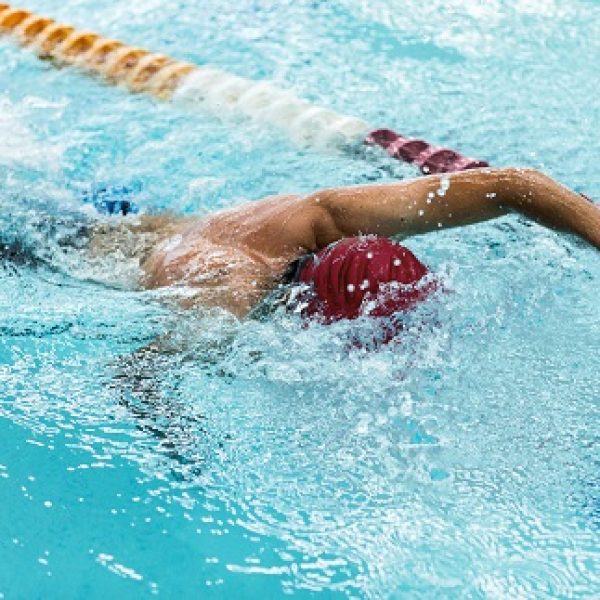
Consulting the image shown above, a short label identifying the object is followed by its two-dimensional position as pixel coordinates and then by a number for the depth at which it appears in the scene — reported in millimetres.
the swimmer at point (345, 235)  4754
